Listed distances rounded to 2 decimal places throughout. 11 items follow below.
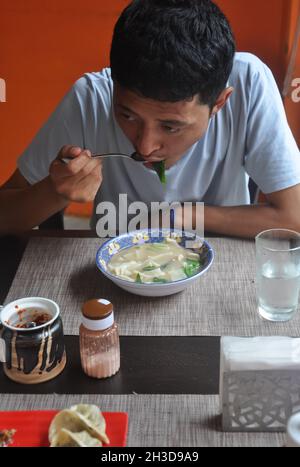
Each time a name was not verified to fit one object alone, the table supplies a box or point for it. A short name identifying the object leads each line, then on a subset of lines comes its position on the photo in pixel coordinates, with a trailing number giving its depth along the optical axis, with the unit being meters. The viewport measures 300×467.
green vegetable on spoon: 1.57
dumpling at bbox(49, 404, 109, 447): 0.94
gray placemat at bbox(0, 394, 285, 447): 0.96
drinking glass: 1.24
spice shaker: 1.05
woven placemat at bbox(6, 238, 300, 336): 1.22
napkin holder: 0.94
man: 1.28
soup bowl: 1.27
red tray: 0.95
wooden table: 0.97
